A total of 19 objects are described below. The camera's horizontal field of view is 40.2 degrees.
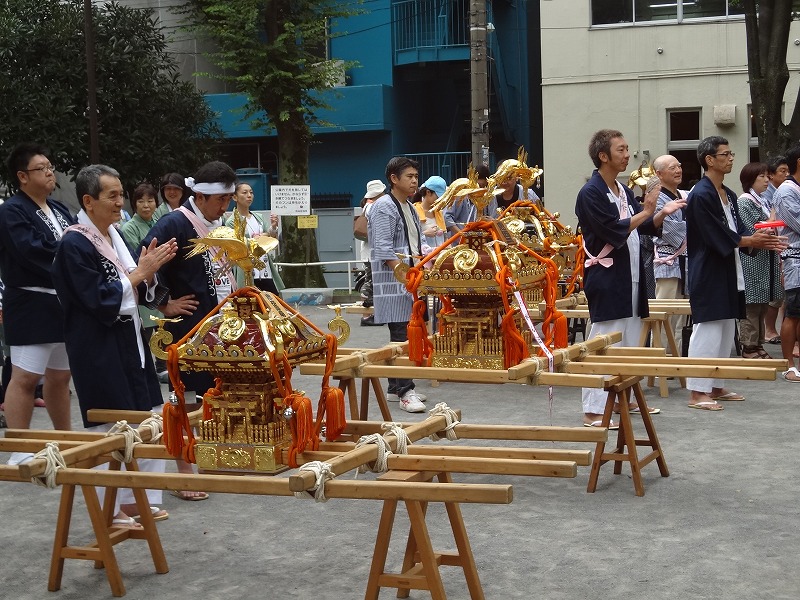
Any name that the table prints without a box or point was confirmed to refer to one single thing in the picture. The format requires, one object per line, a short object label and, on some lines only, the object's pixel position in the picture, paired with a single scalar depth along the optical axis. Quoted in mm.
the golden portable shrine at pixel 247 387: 3771
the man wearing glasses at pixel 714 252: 7027
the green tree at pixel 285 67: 17344
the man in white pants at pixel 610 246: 6230
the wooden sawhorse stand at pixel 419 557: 3586
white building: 18469
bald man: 8500
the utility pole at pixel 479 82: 13547
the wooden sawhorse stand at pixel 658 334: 7996
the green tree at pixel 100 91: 16703
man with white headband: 5367
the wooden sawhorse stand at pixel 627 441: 5430
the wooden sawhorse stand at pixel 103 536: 4160
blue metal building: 20578
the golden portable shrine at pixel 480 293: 5270
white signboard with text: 15984
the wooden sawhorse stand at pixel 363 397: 6621
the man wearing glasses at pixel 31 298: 5574
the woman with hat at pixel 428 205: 9072
